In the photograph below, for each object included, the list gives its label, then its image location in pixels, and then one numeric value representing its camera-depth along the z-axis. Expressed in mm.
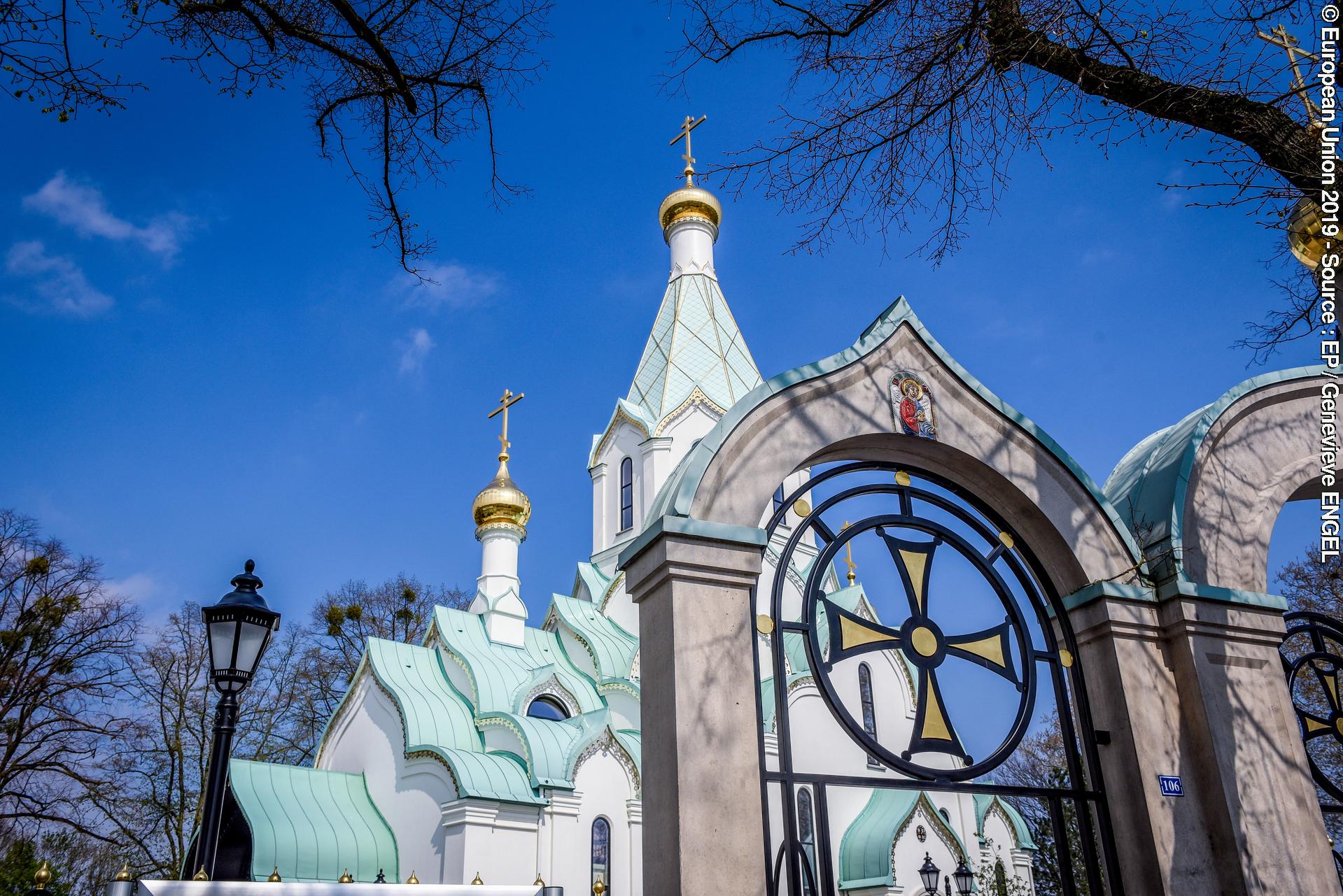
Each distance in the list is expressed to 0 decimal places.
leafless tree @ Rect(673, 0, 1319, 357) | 5539
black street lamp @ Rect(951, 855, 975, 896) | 14281
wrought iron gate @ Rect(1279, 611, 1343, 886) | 6910
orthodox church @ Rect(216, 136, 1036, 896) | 16359
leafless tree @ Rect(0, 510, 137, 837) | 19125
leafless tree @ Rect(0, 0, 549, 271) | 4727
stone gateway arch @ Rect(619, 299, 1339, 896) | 5242
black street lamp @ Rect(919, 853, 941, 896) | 13922
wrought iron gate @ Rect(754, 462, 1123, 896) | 5422
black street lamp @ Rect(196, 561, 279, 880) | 6002
